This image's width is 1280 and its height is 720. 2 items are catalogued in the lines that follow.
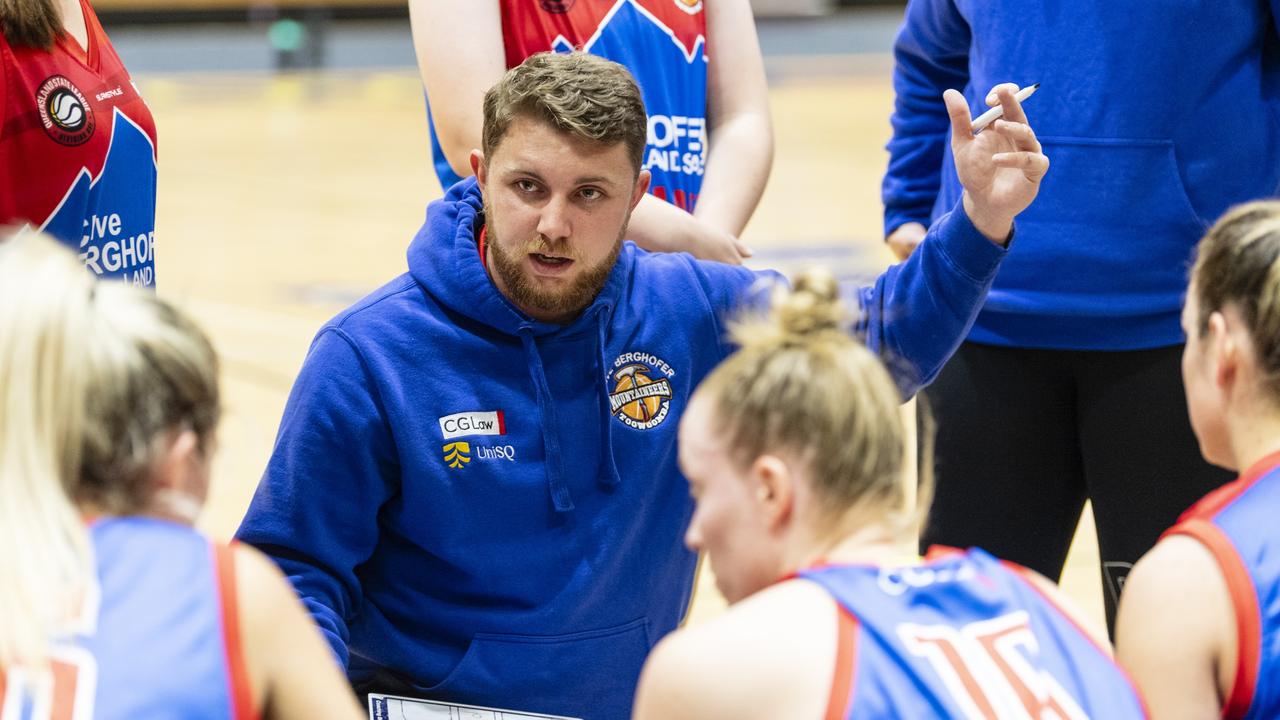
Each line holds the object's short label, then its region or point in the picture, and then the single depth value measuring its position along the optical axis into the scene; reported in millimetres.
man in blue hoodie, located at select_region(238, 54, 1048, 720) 4375
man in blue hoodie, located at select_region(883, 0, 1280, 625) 4844
